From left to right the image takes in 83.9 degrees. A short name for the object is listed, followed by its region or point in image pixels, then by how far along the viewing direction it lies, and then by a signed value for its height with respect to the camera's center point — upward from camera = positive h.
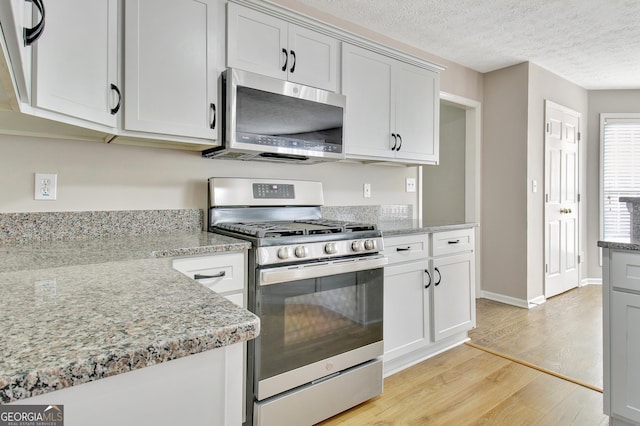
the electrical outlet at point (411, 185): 3.17 +0.25
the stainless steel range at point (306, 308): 1.59 -0.47
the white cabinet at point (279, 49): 1.87 +0.92
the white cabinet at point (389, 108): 2.35 +0.75
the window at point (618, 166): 4.36 +0.57
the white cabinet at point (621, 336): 1.58 -0.56
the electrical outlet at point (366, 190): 2.85 +0.18
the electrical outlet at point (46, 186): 1.63 +0.11
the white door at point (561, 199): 3.79 +0.16
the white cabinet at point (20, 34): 0.70 +0.39
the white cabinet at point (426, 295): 2.18 -0.55
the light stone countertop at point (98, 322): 0.44 -0.18
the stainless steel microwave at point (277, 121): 1.81 +0.50
